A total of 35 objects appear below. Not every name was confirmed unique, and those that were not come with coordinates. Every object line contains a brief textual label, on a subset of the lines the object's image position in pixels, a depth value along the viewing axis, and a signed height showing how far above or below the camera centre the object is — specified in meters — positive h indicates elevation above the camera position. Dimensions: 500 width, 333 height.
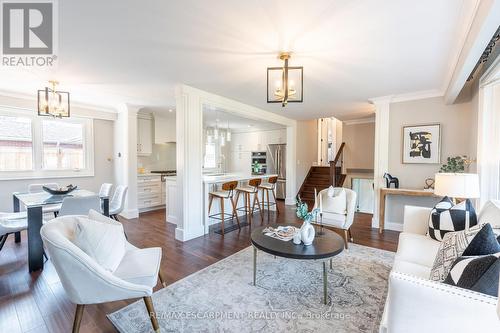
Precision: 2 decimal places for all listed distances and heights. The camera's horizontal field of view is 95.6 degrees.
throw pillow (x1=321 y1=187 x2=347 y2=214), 3.46 -0.65
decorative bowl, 3.31 -0.47
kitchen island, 4.11 -0.60
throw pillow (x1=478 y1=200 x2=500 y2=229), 1.70 -0.43
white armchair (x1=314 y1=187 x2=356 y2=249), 3.29 -0.81
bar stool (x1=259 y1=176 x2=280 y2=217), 5.28 -0.60
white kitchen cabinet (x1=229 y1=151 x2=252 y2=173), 8.45 -0.04
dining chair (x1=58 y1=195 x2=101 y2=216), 2.78 -0.58
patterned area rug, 1.79 -1.29
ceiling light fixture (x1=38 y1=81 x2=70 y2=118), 3.29 +0.82
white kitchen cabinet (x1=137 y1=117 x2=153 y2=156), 5.79 +0.61
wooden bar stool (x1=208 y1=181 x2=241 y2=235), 4.11 -0.63
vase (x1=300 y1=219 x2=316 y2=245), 2.23 -0.72
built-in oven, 7.91 -0.07
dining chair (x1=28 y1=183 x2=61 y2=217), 3.89 -0.49
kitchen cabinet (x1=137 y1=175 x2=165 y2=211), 5.52 -0.82
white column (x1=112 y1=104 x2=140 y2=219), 5.08 +0.12
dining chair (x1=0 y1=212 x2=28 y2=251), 2.70 -0.82
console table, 3.90 -0.58
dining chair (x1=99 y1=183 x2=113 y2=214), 3.85 -0.53
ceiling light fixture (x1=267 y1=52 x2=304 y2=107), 2.43 +0.88
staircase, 6.97 -0.59
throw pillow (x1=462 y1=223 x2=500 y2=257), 1.20 -0.45
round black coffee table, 2.01 -0.83
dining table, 2.65 -0.85
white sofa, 0.92 -0.63
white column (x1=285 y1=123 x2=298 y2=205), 6.75 -0.02
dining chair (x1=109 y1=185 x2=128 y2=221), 3.75 -0.73
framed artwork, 3.99 +0.31
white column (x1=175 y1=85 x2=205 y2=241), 3.68 +0.00
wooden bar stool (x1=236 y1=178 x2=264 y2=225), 4.68 -0.66
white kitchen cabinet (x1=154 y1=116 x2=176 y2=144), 6.15 +0.84
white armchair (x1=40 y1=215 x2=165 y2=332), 1.43 -0.80
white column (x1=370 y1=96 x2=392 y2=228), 4.41 +0.31
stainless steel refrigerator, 7.38 -0.15
